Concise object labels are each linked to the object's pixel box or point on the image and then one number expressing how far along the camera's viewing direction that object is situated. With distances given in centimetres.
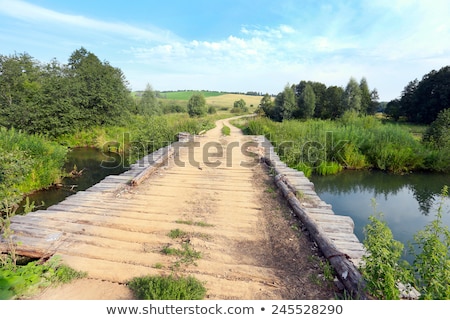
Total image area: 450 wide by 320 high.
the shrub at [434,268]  182
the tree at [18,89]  1648
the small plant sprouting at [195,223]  384
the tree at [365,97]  3212
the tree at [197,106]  3250
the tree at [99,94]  1881
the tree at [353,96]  2971
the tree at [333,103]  3253
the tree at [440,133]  1130
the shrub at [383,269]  192
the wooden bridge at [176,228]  269
